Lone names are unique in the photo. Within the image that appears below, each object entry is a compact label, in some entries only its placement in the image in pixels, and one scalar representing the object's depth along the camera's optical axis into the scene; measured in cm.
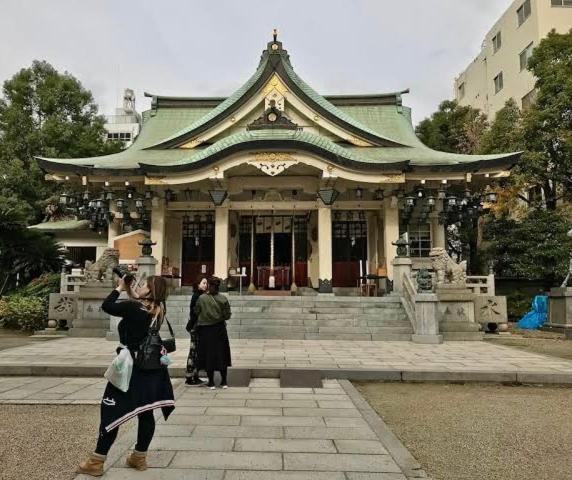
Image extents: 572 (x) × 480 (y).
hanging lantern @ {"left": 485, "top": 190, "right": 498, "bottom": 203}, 1688
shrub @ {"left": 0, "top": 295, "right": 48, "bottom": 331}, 1519
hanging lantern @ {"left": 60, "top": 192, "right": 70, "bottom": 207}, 1723
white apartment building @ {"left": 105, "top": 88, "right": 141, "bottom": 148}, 5694
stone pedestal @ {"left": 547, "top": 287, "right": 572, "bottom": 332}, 1534
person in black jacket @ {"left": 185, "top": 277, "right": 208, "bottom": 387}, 743
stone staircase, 1305
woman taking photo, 374
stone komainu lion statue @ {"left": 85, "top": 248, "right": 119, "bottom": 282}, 1470
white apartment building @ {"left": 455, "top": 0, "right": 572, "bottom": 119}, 2783
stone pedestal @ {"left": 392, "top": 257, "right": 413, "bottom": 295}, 1463
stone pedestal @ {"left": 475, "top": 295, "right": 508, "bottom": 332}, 1495
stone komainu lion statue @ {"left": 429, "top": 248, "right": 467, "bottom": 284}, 1428
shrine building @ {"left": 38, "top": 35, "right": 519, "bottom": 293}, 1675
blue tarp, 1753
